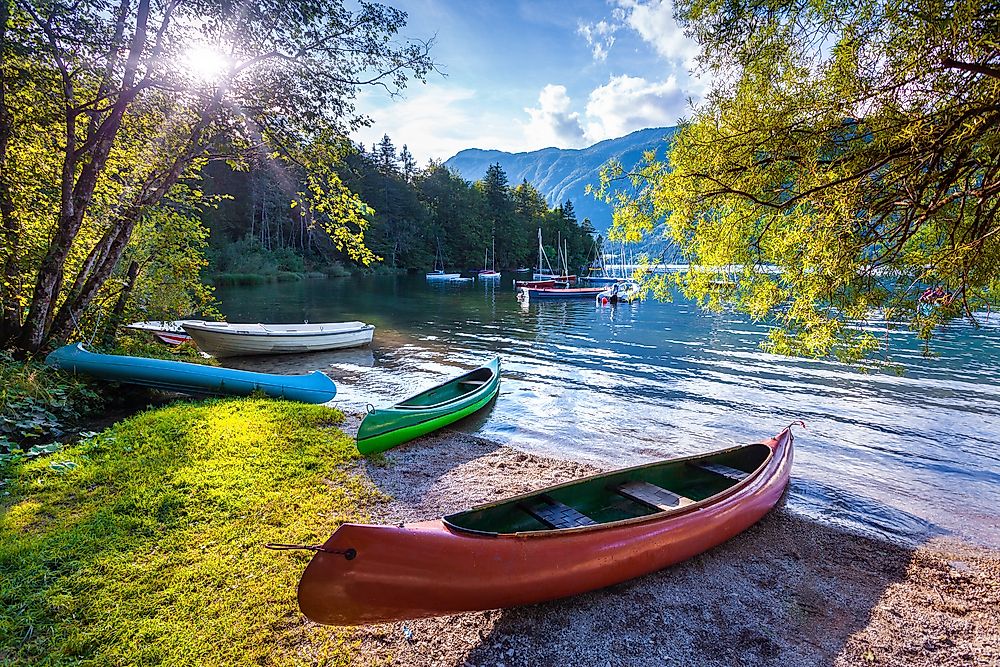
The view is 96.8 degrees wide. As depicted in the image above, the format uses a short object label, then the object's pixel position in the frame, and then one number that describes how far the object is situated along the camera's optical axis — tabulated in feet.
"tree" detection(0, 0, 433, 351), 25.62
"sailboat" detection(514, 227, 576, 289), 172.24
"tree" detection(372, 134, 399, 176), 255.70
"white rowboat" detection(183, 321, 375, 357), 48.93
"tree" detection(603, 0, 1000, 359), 13.25
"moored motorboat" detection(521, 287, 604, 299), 156.39
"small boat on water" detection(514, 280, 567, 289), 169.91
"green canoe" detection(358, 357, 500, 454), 25.43
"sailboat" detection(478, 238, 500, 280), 257.55
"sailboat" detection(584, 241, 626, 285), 322.75
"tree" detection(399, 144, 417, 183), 282.36
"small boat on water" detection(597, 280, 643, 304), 138.10
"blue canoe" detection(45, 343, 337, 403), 29.99
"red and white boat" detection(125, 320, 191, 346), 44.84
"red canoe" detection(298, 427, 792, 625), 10.26
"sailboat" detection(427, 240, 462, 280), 222.28
